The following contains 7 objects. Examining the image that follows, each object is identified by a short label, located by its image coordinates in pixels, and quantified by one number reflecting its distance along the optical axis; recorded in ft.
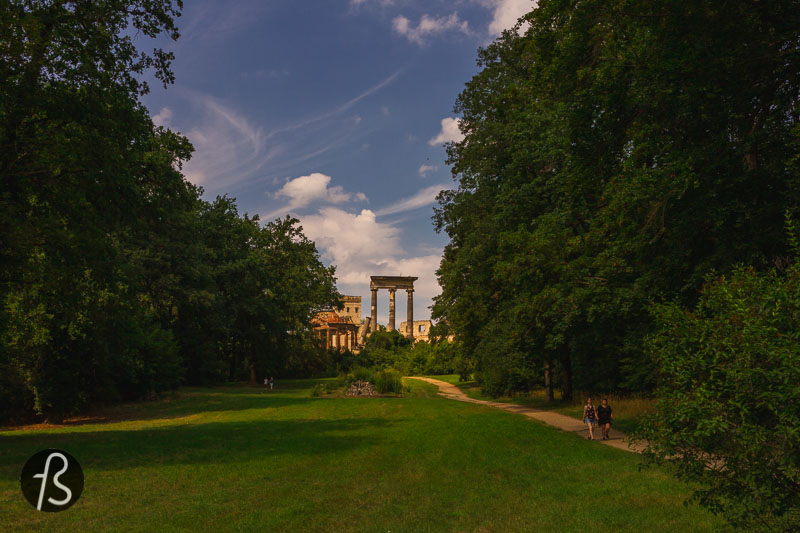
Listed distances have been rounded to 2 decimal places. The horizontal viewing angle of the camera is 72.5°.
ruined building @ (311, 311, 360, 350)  368.89
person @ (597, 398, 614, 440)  63.05
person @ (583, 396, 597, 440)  63.71
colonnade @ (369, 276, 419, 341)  365.61
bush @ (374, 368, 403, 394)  128.77
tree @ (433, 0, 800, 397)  43.96
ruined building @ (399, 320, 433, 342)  408.67
